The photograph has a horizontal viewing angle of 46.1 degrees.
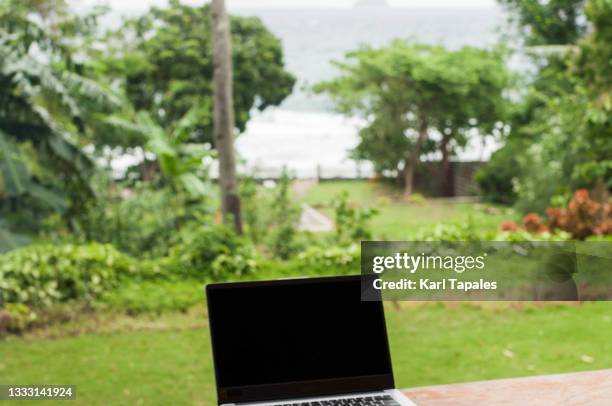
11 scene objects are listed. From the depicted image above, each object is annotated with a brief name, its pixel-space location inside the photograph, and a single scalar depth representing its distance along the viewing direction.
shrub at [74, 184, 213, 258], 4.60
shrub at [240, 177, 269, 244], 4.99
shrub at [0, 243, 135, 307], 3.66
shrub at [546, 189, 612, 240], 4.58
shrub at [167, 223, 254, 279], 4.19
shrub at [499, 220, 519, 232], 4.86
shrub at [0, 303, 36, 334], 3.46
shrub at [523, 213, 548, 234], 4.90
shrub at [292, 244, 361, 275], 4.32
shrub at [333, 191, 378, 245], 4.65
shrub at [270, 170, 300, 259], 4.74
